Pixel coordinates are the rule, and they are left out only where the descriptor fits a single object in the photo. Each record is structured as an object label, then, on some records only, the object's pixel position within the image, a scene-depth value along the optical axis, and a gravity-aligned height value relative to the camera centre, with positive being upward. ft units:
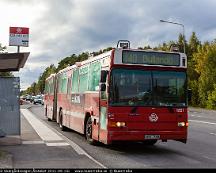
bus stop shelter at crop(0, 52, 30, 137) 49.19 -0.70
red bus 44.34 +0.12
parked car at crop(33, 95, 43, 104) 265.09 -1.04
